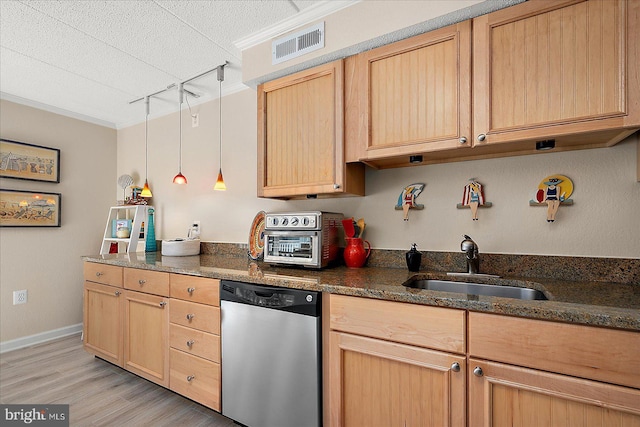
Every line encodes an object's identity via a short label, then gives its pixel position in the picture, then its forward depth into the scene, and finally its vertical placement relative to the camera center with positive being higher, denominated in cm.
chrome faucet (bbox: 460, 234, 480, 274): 157 -20
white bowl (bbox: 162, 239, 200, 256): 251 -27
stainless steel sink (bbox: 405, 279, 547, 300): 145 -37
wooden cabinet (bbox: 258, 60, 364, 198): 177 +47
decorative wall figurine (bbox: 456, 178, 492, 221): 168 +10
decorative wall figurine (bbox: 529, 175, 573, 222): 151 +11
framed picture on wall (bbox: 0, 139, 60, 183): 280 +50
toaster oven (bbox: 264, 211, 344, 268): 177 -14
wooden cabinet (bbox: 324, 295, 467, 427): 115 -60
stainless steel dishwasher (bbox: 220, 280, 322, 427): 143 -70
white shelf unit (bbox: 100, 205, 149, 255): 304 -20
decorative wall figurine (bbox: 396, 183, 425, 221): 185 +11
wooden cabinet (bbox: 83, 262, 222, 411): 177 -73
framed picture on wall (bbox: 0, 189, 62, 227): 281 +6
